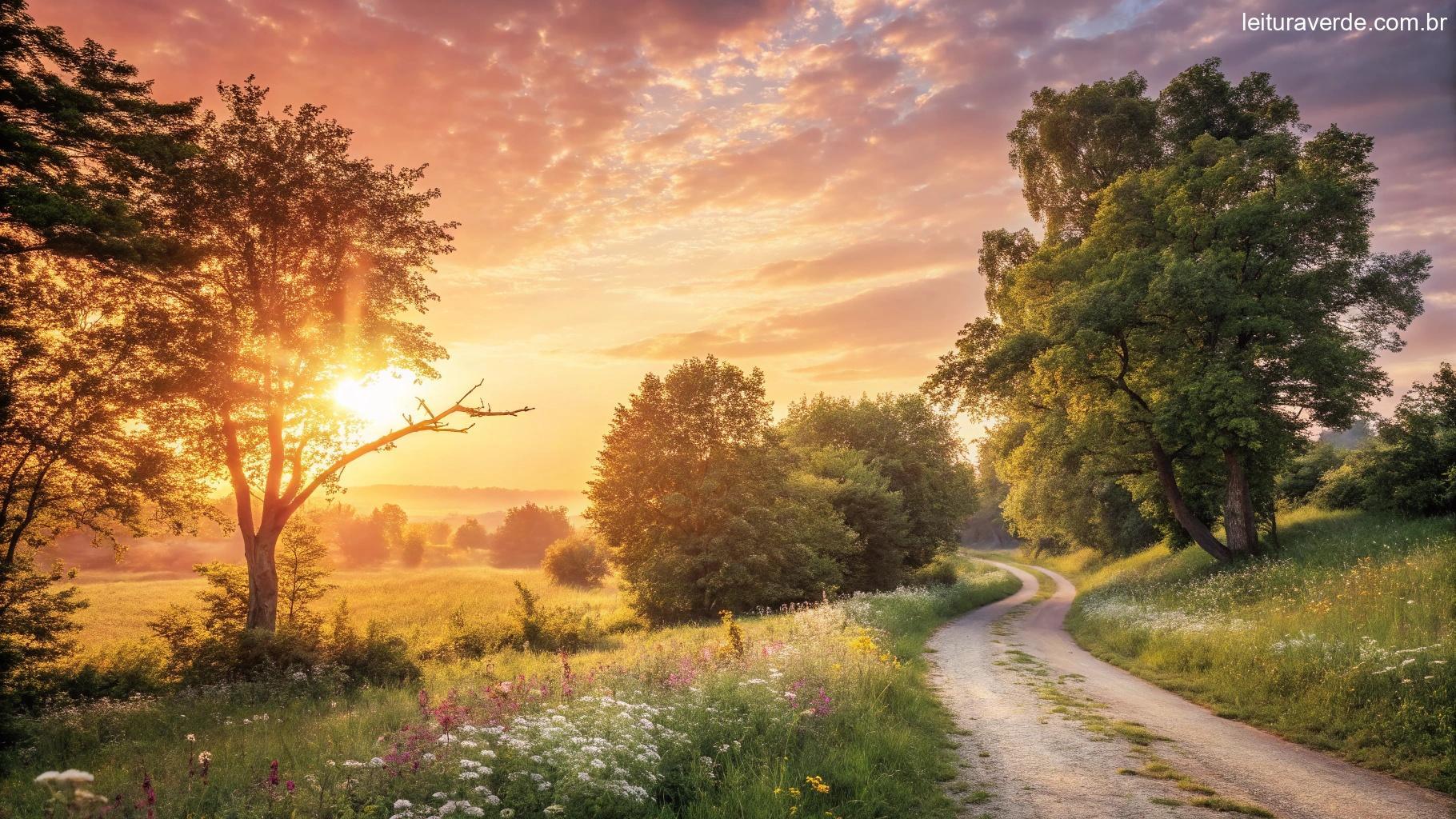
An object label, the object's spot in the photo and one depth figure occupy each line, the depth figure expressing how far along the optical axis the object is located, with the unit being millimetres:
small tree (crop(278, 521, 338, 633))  21328
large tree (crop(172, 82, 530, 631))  17688
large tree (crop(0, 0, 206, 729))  11836
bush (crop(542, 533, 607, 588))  56219
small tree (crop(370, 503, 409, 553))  88625
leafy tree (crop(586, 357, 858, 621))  30109
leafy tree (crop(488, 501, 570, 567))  98812
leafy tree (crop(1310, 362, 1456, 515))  19609
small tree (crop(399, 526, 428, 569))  82750
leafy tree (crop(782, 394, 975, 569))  45750
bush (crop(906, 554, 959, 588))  43656
